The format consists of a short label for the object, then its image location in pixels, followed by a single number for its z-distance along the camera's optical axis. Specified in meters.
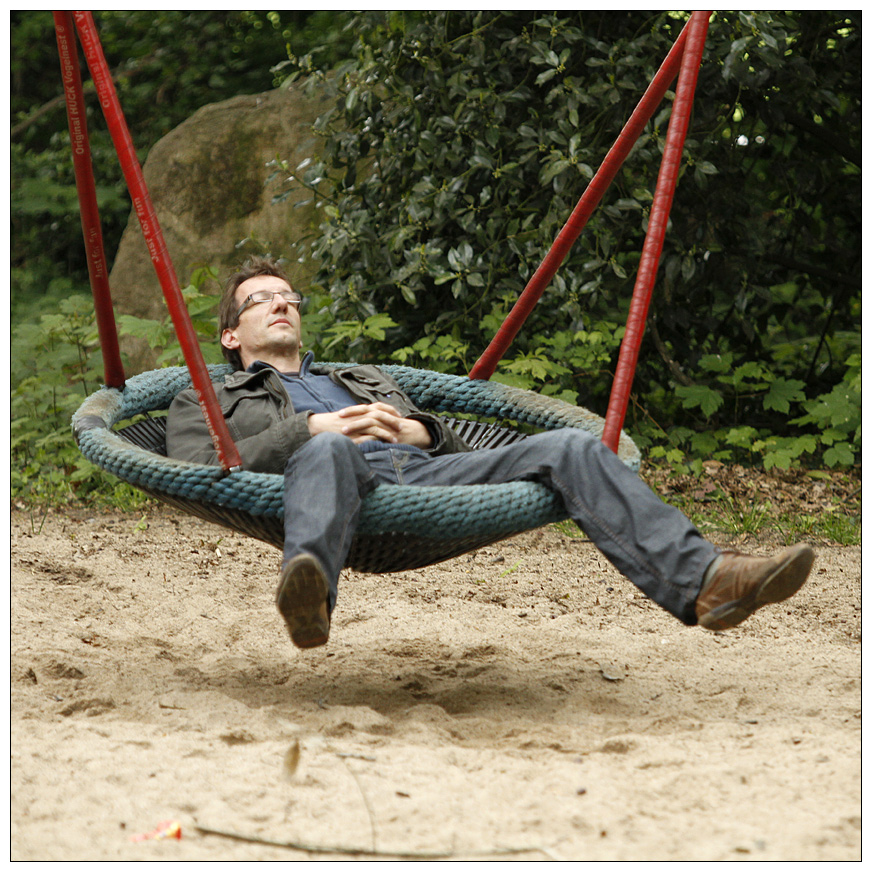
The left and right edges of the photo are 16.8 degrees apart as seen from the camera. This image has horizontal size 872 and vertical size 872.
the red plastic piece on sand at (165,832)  5.54
